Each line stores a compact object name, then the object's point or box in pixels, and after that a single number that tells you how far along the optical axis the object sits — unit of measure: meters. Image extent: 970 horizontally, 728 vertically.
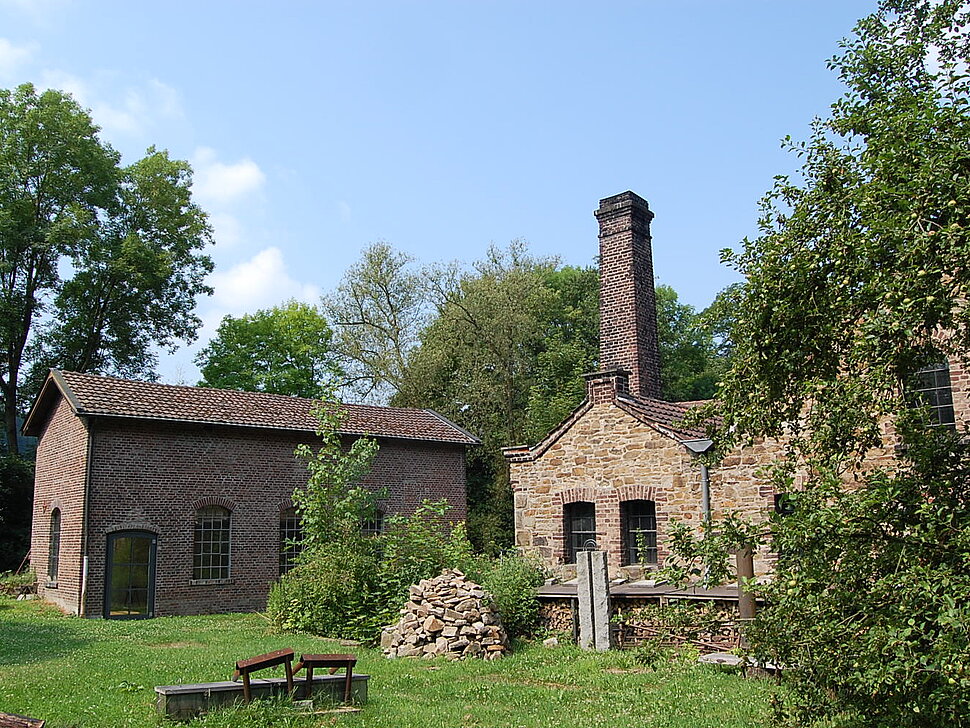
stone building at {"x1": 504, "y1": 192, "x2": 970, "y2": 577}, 15.37
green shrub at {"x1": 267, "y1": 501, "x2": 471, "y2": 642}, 15.59
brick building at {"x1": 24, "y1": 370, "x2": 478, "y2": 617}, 19.31
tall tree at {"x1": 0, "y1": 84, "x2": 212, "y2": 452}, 31.69
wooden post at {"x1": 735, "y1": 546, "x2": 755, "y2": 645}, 10.71
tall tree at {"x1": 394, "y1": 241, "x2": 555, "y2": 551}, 29.83
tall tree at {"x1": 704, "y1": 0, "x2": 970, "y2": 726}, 4.77
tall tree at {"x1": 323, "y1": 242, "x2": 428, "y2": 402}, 37.78
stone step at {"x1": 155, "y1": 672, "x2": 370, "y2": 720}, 8.41
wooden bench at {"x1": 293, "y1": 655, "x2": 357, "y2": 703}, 9.09
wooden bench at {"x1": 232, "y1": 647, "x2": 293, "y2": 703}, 8.66
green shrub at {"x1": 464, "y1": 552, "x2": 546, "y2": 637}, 14.62
